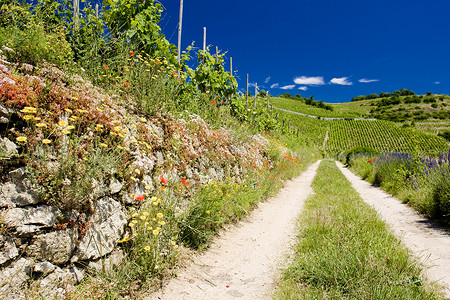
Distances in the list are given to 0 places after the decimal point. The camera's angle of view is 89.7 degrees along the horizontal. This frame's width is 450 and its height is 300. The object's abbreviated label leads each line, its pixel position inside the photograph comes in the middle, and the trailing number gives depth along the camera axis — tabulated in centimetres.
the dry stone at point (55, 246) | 185
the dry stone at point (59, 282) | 182
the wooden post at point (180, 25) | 660
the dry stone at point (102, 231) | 216
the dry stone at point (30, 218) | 177
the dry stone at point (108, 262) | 220
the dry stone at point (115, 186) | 257
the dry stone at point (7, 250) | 166
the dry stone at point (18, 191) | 181
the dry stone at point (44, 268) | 181
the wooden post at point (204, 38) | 789
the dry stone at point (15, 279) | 163
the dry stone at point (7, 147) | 189
